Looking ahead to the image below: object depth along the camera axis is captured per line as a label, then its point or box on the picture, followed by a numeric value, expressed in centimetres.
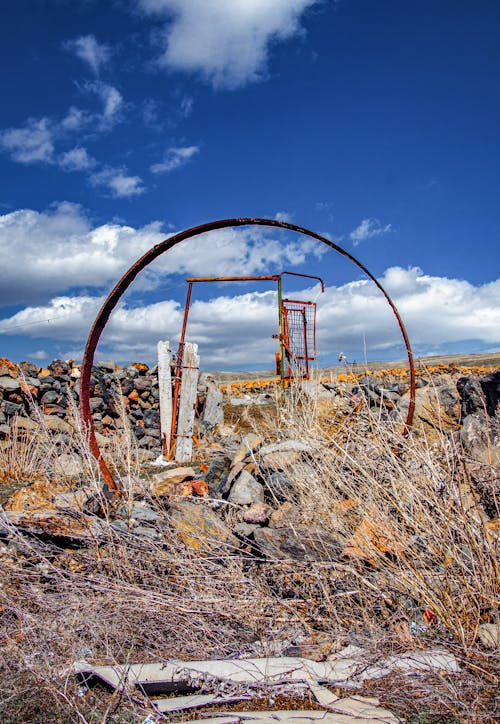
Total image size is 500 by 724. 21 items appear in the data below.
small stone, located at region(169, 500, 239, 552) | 368
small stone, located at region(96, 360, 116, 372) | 1249
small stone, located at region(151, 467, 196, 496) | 501
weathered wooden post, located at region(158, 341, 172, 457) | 850
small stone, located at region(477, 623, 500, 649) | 231
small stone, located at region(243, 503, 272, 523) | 418
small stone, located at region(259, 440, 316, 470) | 505
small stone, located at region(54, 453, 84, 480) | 682
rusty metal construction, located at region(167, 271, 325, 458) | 823
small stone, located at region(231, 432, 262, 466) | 587
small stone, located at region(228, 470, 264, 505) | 479
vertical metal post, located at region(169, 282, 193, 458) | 823
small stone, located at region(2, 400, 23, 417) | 1017
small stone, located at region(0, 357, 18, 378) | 1093
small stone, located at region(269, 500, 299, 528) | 395
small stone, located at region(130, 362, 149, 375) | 1270
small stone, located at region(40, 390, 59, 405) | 1086
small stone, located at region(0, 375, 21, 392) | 1059
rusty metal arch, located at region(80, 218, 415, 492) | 542
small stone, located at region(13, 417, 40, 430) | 983
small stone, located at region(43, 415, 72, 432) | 1018
